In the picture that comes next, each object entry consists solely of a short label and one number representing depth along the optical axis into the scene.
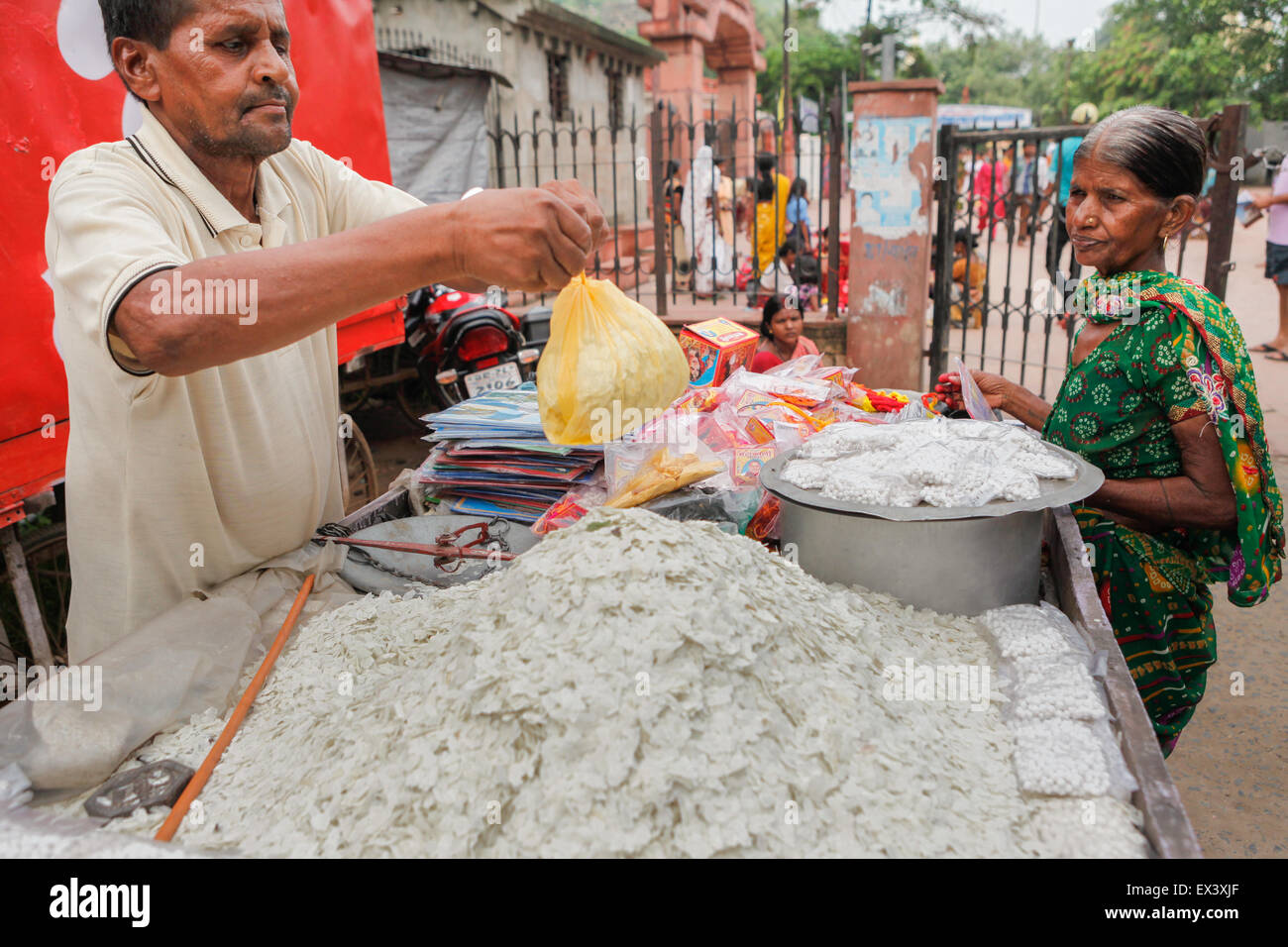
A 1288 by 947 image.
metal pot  1.36
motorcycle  4.87
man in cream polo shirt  1.15
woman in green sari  1.63
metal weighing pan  1.67
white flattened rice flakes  0.91
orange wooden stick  1.02
